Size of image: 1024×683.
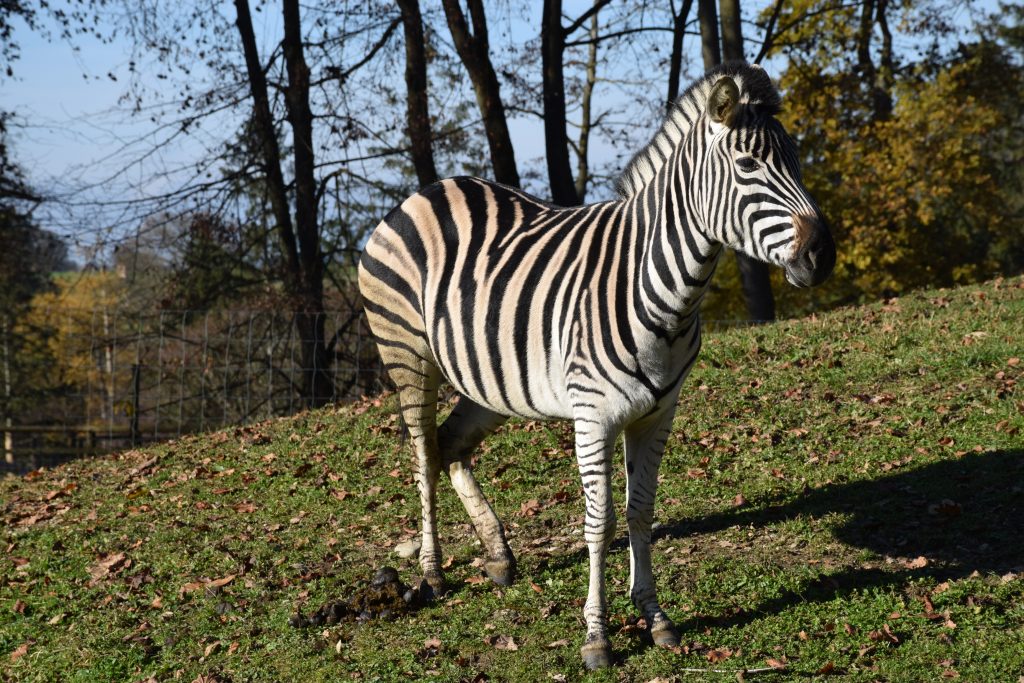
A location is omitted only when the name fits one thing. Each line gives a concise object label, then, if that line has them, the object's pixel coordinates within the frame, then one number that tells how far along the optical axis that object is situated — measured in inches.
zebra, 357.7
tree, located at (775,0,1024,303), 1989.4
